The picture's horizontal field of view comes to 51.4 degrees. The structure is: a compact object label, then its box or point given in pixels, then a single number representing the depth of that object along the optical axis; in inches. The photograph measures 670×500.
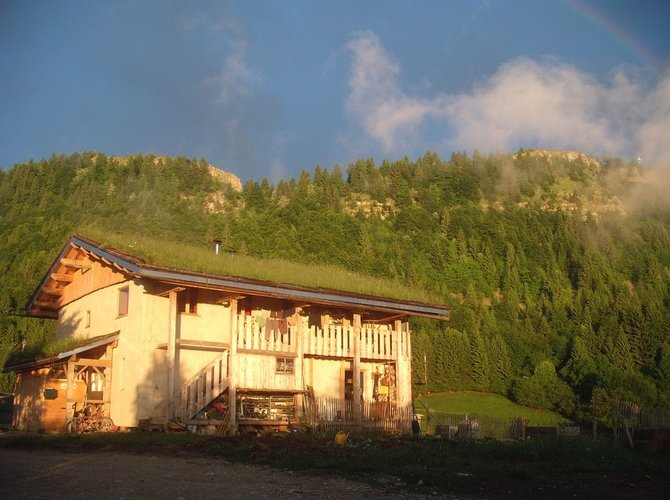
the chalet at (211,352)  811.4
